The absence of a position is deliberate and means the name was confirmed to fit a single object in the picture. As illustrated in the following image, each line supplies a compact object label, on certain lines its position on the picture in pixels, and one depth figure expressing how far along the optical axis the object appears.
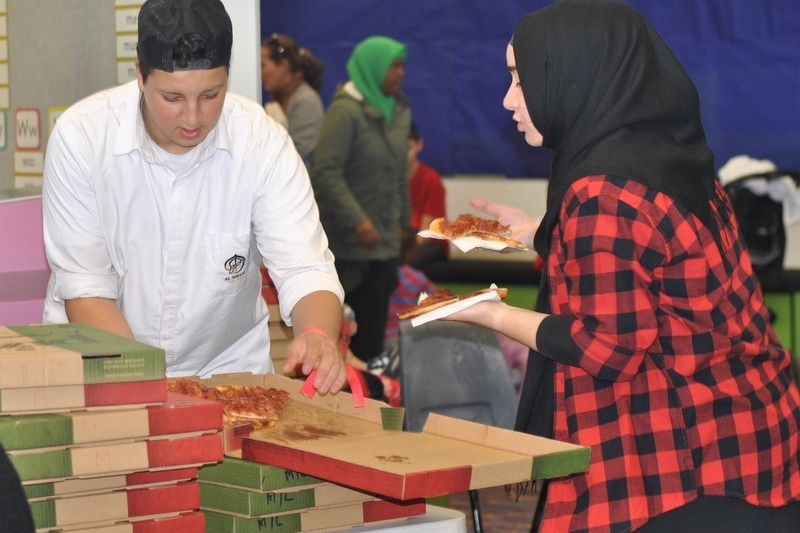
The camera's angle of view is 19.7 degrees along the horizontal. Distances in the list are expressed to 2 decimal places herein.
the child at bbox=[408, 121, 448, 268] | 8.28
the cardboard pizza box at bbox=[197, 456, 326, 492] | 3.43
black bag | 7.31
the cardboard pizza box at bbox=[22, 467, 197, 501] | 3.31
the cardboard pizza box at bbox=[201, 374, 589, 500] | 3.33
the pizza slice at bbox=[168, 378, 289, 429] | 3.61
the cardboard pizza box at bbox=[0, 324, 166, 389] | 3.29
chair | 5.24
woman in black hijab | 3.58
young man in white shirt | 3.92
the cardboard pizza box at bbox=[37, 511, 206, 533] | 3.35
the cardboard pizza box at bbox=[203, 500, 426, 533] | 3.44
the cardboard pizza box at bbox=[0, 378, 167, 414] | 3.31
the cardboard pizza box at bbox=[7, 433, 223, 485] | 3.29
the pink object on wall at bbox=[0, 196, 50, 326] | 4.52
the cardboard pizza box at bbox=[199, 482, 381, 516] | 3.43
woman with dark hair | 7.52
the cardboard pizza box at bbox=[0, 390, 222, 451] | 3.28
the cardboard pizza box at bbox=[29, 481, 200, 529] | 3.32
